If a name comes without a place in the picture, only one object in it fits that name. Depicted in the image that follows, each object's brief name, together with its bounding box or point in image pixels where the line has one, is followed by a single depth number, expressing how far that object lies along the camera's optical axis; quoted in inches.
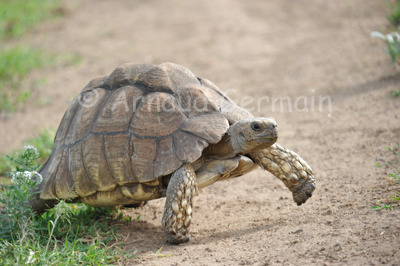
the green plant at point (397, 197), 294.5
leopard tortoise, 307.3
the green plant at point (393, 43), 513.7
